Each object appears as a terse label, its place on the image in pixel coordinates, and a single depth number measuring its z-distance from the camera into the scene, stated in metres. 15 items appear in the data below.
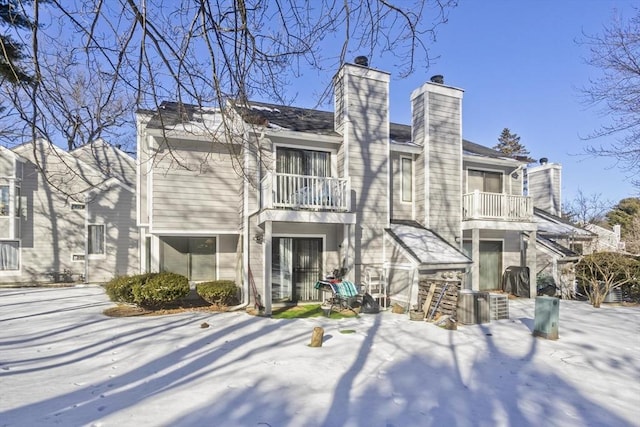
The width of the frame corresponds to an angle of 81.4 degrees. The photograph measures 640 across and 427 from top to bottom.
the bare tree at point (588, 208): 23.47
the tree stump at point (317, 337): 6.45
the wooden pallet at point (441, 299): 8.51
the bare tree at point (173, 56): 3.70
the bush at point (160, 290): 9.03
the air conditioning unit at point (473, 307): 8.21
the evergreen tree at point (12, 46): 4.38
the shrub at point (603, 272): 10.97
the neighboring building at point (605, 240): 13.70
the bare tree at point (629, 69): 10.37
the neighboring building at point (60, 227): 16.14
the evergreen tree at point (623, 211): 28.25
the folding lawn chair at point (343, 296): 9.62
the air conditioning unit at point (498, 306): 8.77
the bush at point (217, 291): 9.71
